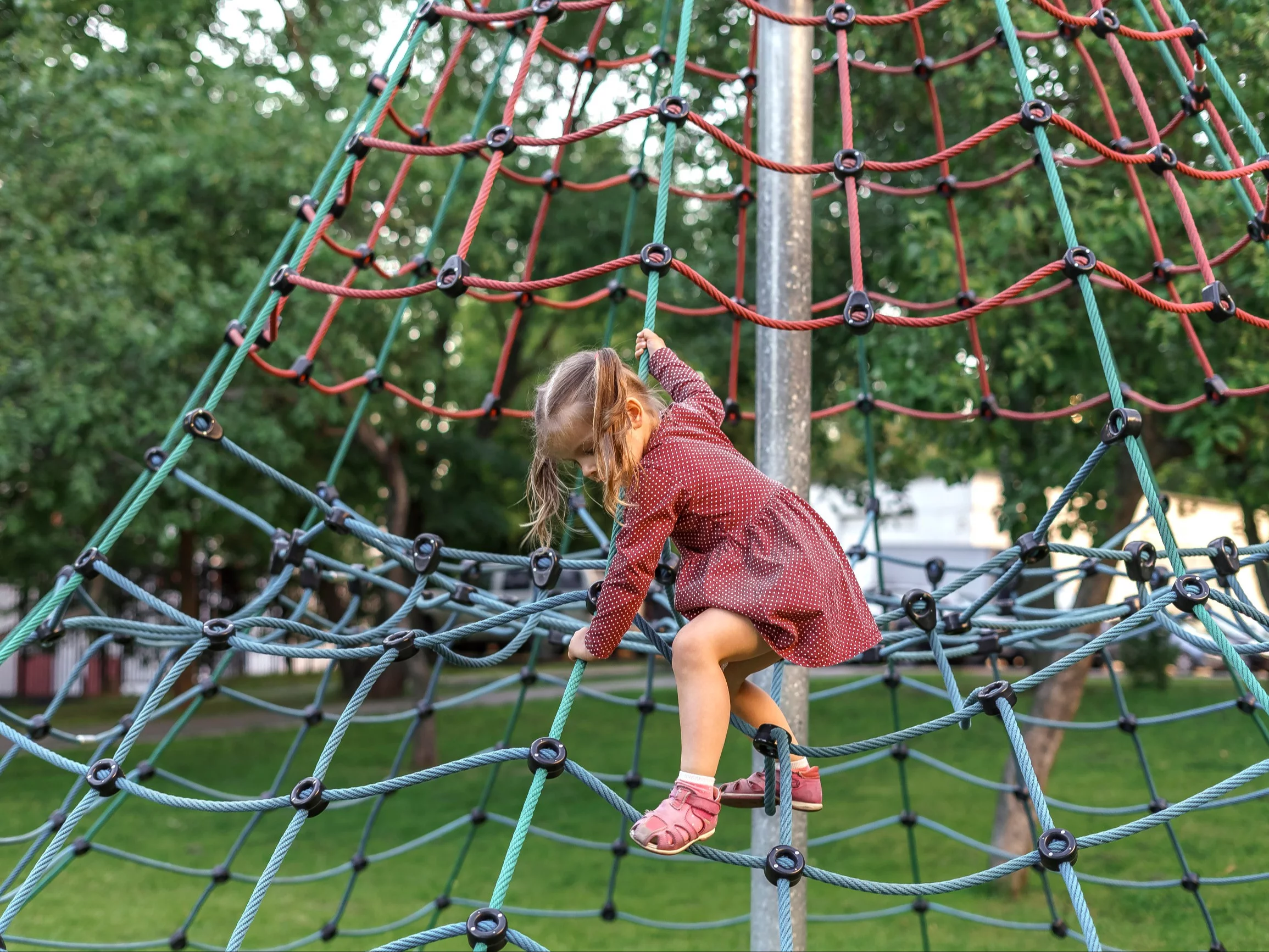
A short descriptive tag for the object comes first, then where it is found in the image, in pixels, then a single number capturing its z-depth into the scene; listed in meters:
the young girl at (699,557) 2.07
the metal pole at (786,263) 3.09
